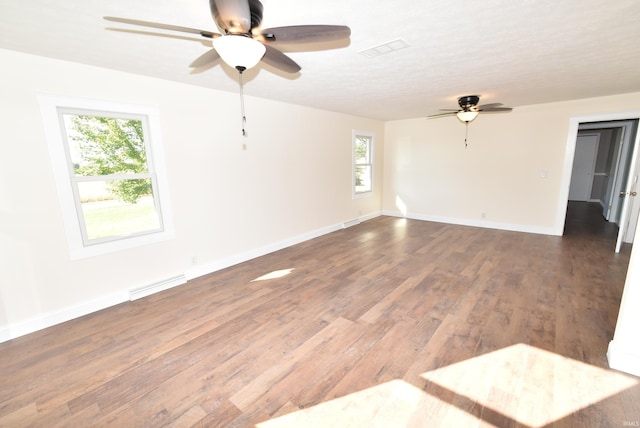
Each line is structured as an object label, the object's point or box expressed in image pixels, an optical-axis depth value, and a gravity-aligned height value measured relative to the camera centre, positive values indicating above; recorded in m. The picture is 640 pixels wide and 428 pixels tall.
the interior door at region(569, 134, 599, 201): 8.83 -0.33
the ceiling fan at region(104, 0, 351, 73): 1.38 +0.76
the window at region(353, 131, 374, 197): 6.37 +0.00
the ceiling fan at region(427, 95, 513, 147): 4.21 +0.82
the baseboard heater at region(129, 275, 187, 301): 3.12 -1.40
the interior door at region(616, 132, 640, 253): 4.16 -0.54
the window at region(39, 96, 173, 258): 2.65 -0.02
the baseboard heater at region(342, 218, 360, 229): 6.14 -1.35
